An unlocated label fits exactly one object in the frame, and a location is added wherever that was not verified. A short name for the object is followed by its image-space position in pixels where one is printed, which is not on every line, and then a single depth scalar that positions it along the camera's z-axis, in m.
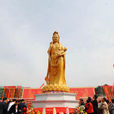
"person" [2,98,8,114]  4.53
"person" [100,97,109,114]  4.79
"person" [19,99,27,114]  4.90
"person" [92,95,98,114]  4.90
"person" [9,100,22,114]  4.75
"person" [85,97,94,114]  4.64
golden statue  7.95
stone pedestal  6.68
